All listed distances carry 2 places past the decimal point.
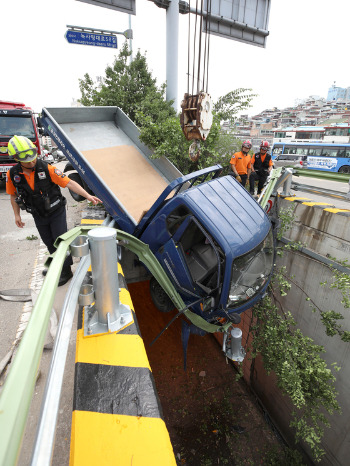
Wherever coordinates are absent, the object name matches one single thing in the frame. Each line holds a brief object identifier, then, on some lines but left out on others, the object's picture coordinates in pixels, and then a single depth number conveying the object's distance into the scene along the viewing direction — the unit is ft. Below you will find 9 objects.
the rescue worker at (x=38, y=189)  9.59
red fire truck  31.04
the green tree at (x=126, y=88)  31.45
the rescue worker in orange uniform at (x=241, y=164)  20.47
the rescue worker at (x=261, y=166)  21.09
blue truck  10.07
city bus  65.16
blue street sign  28.27
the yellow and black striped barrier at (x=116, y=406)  3.52
